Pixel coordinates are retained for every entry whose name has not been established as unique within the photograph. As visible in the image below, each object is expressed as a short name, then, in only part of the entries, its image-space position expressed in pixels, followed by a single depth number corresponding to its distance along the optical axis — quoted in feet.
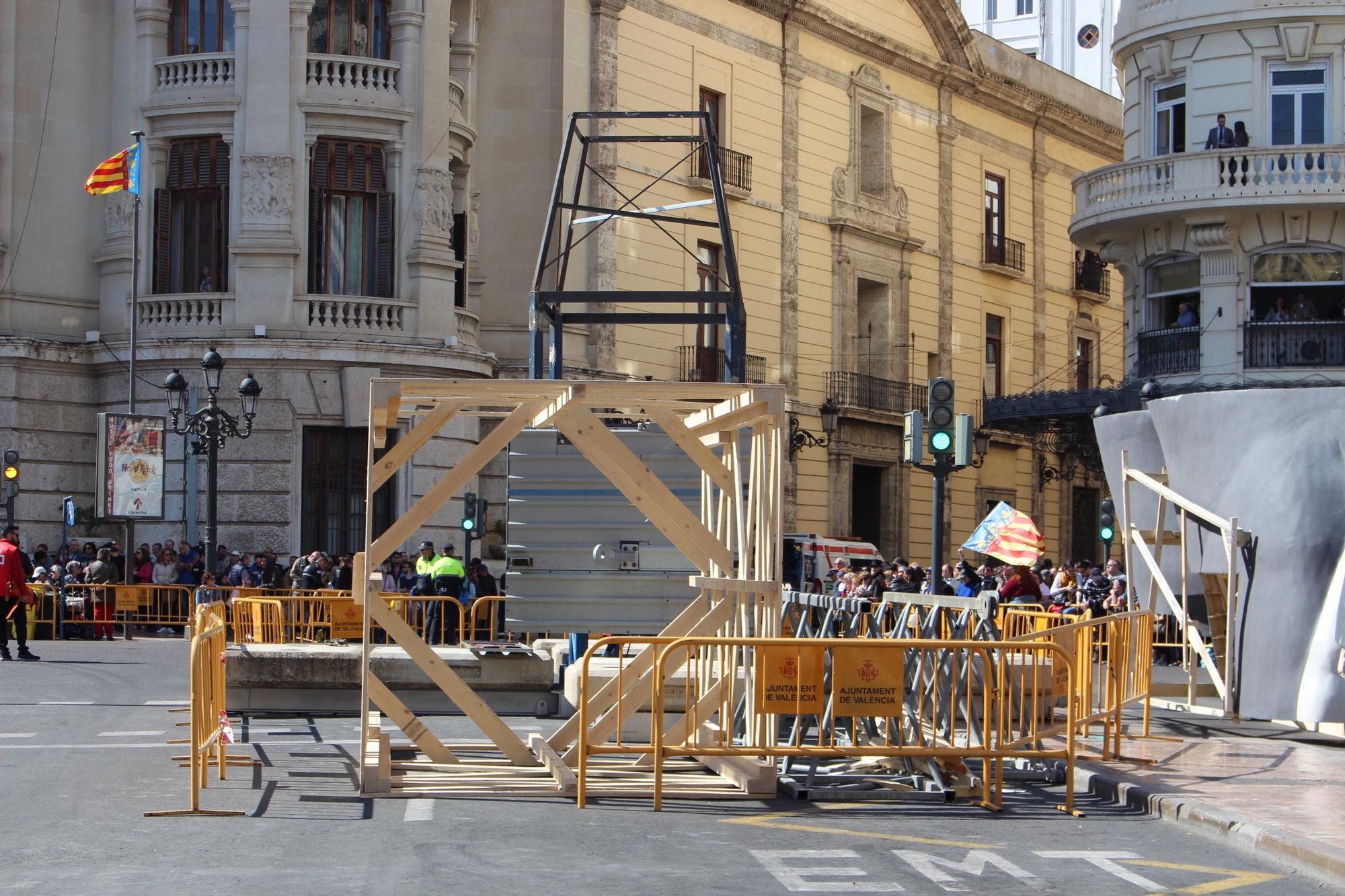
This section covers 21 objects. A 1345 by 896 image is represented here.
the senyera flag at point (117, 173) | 99.71
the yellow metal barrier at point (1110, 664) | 44.11
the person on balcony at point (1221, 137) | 106.73
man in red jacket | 72.64
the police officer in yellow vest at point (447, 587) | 76.69
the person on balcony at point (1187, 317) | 111.04
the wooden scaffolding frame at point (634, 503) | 38.47
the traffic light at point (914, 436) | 59.67
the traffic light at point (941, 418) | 56.95
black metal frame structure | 53.21
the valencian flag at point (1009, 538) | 72.79
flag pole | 98.07
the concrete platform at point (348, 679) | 55.36
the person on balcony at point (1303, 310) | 107.34
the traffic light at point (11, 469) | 96.48
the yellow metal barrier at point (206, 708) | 34.86
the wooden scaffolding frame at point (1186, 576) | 52.08
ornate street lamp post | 86.43
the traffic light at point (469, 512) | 101.30
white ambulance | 115.50
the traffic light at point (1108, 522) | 96.07
